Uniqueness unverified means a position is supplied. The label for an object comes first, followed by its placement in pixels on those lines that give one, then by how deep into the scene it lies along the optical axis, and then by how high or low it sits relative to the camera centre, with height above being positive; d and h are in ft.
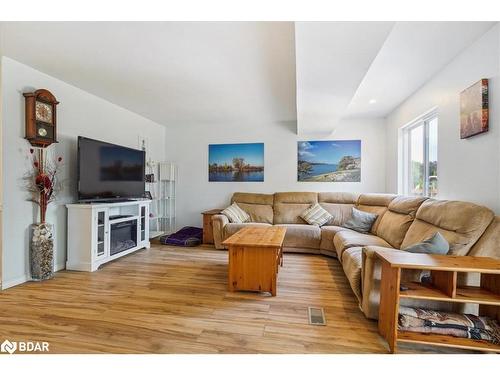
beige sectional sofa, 5.82 -1.48
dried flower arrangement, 8.52 +0.11
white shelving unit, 15.95 -0.84
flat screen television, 9.82 +0.66
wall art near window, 6.31 +2.17
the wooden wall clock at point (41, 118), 8.24 +2.40
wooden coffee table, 7.74 -2.59
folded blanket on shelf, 4.93 -2.91
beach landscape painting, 15.20 +1.66
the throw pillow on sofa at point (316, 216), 13.70 -1.70
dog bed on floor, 13.94 -3.13
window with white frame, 9.84 +1.44
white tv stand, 9.66 -2.14
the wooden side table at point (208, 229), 14.55 -2.62
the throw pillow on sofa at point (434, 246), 5.74 -1.44
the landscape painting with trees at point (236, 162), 16.16 +1.63
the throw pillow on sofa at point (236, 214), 13.87 -1.67
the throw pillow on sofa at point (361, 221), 11.79 -1.73
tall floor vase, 8.47 -2.37
